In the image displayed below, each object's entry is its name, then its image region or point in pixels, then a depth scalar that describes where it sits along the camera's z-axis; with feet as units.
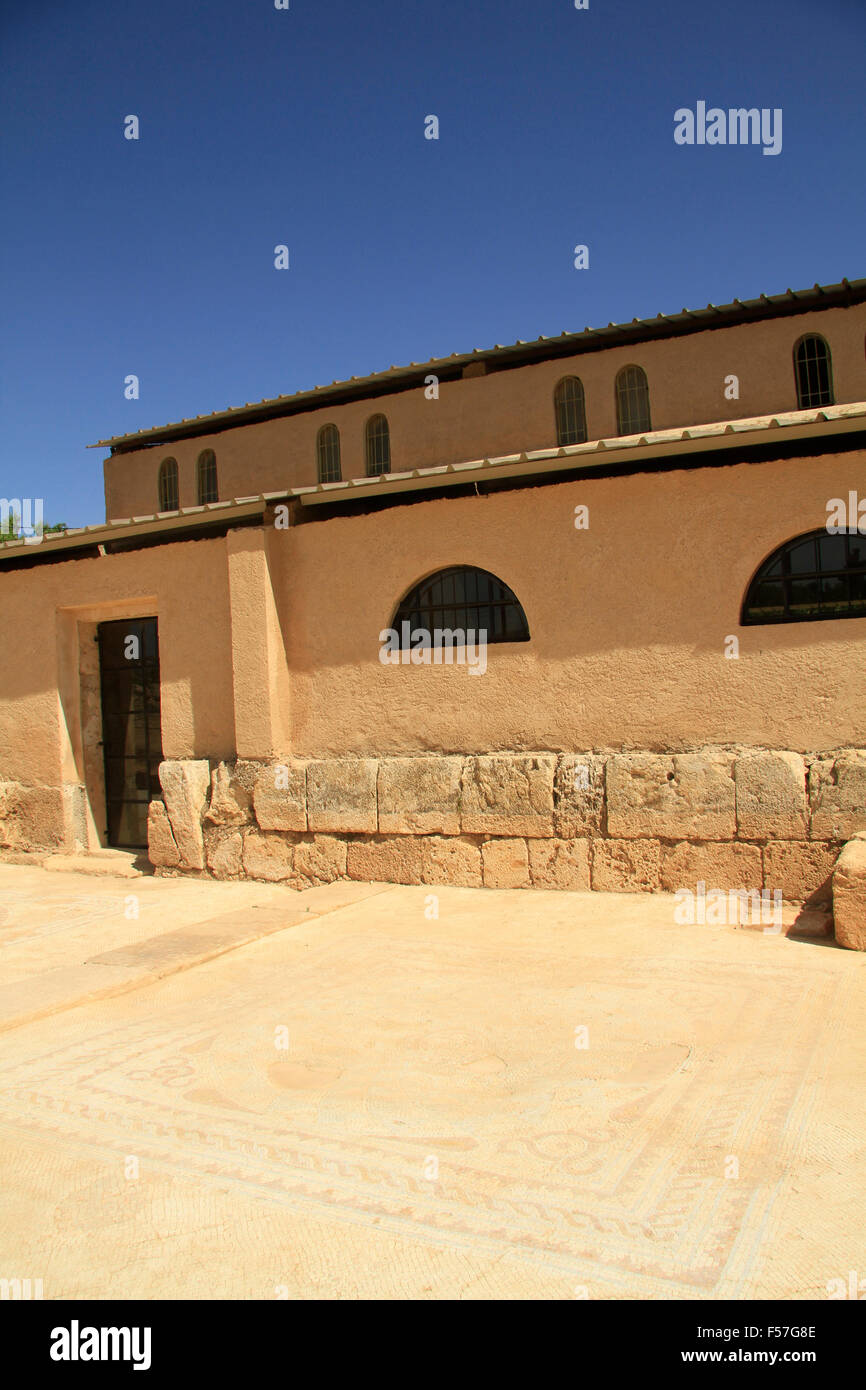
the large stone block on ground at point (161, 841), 29.78
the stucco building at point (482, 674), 22.27
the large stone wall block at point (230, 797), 28.86
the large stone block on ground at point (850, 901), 18.40
